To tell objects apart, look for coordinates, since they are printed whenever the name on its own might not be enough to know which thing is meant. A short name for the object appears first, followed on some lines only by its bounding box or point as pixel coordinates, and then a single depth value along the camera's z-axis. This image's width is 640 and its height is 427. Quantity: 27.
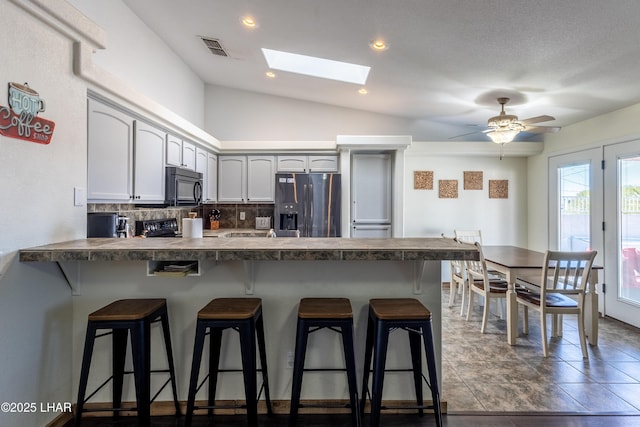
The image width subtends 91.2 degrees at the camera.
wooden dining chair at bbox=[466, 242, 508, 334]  3.38
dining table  3.01
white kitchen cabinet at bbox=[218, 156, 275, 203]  4.80
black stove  3.38
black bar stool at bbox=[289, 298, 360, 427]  1.68
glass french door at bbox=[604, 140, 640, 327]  3.55
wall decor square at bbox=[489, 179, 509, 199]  5.21
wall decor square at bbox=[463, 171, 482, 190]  5.21
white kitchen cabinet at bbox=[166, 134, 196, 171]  3.36
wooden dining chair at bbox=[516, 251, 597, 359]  2.82
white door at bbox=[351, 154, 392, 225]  4.55
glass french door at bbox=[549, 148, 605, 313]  3.95
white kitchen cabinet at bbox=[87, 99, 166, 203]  2.27
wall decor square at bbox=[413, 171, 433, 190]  5.21
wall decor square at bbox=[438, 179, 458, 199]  5.22
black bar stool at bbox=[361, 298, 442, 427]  1.65
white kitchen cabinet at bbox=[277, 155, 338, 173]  4.75
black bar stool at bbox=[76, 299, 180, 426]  1.63
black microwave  3.28
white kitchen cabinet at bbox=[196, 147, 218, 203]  4.18
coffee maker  2.67
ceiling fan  3.25
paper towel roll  2.15
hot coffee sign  1.55
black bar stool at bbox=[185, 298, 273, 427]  1.65
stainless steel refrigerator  4.42
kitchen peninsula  1.98
